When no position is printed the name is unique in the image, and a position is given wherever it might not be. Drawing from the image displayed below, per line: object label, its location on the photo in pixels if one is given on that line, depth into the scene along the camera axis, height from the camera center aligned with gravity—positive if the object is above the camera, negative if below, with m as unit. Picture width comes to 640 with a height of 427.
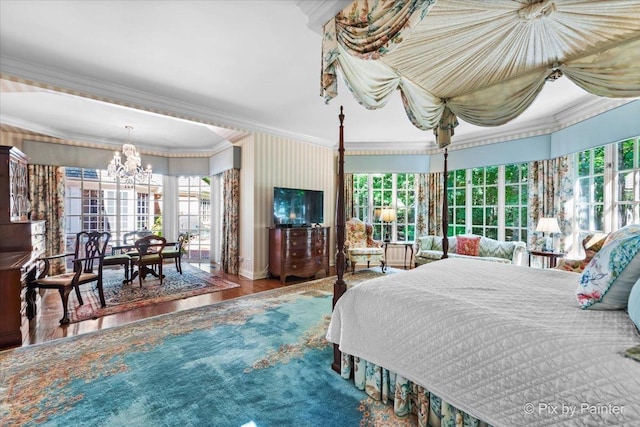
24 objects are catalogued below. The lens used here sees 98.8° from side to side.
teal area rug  1.59 -1.19
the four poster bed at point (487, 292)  1.04 -0.50
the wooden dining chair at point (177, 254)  4.96 -0.80
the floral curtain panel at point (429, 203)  5.68 +0.15
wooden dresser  4.59 -0.72
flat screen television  4.82 +0.06
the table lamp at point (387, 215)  5.61 -0.10
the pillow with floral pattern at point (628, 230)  2.04 -0.16
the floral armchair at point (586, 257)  2.92 -0.51
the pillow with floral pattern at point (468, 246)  4.71 -0.62
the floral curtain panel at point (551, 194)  4.03 +0.25
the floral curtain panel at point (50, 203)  4.80 +0.14
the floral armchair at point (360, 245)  5.02 -0.69
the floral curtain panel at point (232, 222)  5.13 -0.24
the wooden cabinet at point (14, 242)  2.41 -0.39
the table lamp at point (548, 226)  3.75 -0.22
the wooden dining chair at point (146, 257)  4.27 -0.75
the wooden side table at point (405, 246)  5.50 -0.74
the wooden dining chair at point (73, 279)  2.90 -0.77
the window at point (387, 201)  6.17 +0.20
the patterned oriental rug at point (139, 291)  3.30 -1.18
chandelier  4.71 +0.78
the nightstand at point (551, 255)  3.74 -0.62
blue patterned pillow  1.30 -0.33
